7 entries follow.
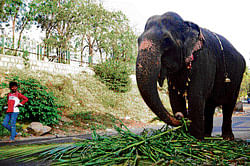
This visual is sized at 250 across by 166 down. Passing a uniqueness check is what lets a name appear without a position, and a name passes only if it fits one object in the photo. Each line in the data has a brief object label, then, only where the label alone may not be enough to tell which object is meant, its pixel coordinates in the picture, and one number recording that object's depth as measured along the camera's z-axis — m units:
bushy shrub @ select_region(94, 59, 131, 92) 17.50
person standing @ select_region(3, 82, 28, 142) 6.30
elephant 2.87
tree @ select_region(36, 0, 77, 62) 22.58
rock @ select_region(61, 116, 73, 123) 9.62
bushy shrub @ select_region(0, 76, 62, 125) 8.09
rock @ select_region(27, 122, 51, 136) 7.60
